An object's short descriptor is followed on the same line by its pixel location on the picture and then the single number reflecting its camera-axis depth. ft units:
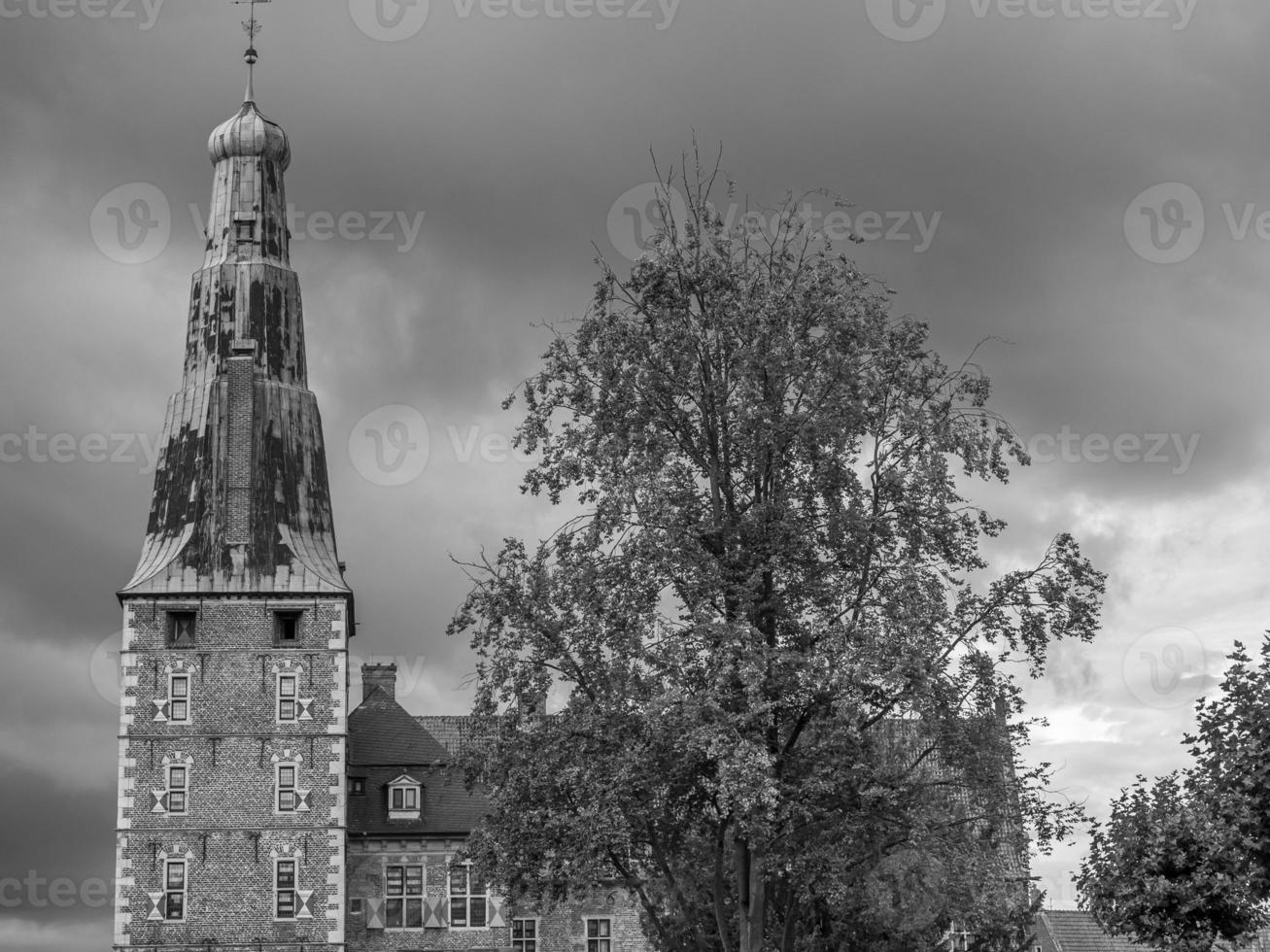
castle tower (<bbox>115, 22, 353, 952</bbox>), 177.88
